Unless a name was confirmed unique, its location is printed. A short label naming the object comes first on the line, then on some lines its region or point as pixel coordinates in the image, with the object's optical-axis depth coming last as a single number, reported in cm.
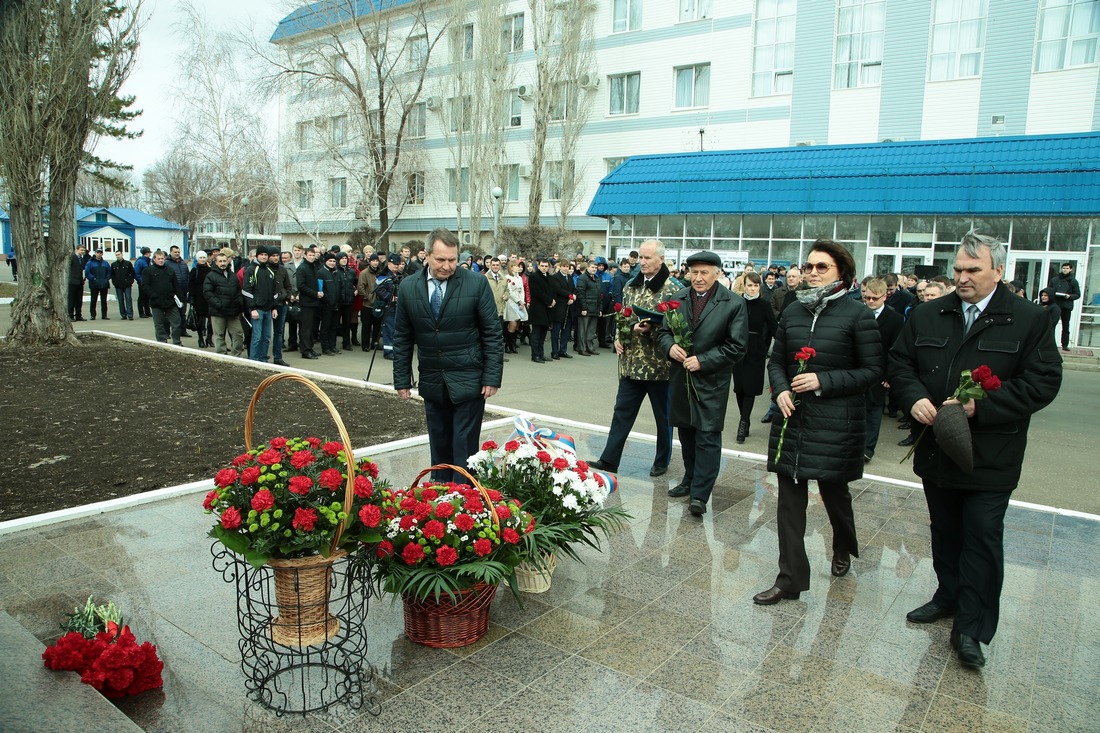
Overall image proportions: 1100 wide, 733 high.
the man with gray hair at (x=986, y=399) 370
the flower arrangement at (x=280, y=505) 308
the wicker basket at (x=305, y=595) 322
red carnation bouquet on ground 314
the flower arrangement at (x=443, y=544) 359
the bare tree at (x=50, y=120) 1242
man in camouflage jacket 660
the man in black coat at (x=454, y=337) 538
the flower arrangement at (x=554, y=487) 438
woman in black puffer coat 434
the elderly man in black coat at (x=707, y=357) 587
